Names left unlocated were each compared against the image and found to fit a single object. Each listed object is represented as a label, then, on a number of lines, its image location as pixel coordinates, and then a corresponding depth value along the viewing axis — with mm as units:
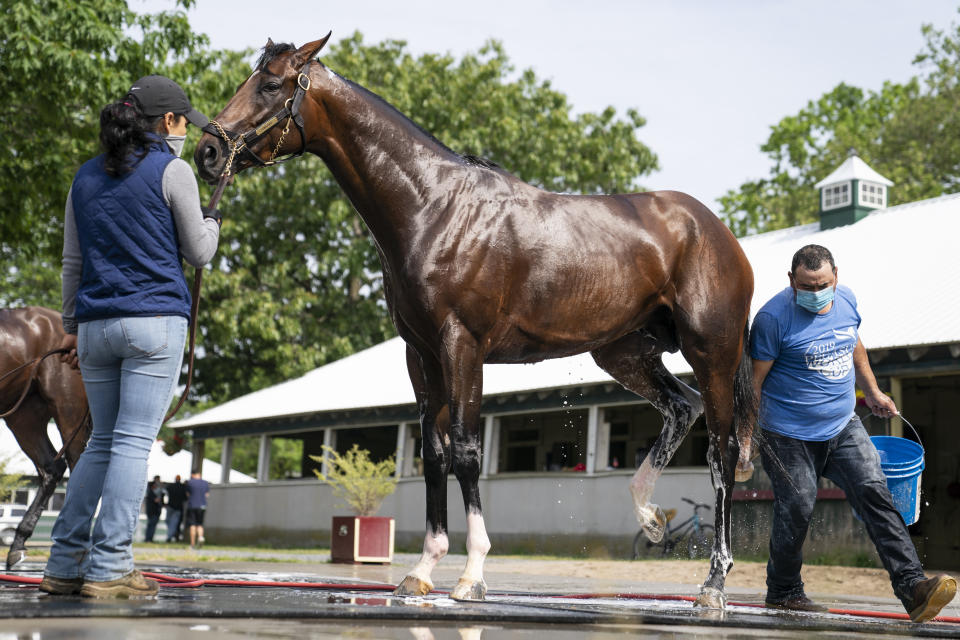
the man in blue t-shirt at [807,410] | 6328
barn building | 16781
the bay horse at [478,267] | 5711
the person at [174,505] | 31594
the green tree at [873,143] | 41094
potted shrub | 16375
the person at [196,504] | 27453
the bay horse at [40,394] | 9383
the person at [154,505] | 33375
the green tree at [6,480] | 14219
